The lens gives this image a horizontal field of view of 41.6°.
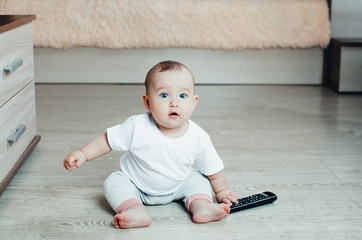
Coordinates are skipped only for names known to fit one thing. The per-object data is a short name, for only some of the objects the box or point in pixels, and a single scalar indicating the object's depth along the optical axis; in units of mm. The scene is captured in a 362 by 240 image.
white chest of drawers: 1164
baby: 1038
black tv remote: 1087
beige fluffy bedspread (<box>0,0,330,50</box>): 2371
